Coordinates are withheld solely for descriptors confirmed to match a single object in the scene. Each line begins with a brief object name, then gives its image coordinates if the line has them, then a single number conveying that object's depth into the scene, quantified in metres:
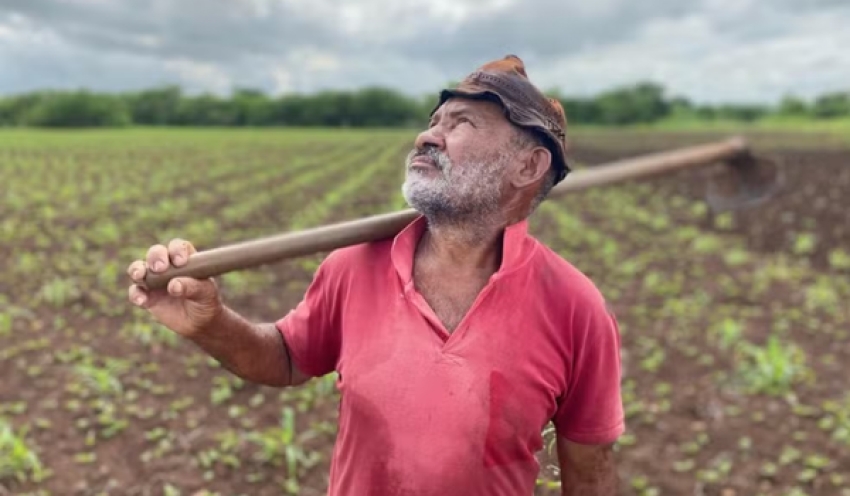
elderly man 1.50
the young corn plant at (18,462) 3.77
